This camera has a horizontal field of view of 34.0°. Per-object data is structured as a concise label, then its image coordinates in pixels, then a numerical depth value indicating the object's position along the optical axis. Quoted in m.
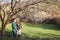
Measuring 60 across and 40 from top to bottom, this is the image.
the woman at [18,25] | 5.71
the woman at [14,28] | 5.69
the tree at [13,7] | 5.30
